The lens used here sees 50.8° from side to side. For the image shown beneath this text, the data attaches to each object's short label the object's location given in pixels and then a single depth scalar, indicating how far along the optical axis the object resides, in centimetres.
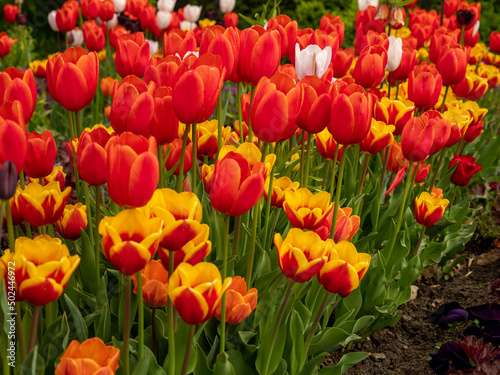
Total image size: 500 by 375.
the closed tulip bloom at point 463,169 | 259
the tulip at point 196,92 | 112
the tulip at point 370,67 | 197
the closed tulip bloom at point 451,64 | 224
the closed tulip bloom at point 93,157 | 108
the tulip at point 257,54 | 146
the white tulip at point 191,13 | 471
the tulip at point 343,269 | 124
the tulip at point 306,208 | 143
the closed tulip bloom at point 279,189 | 167
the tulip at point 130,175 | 90
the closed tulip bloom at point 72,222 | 153
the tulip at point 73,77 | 130
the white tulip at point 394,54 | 228
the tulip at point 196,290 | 94
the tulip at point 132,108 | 113
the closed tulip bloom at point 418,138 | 172
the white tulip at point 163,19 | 411
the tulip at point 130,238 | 90
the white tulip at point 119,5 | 453
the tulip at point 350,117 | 135
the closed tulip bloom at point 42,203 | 131
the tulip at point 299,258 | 116
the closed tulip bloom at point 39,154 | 134
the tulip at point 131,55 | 170
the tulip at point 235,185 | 107
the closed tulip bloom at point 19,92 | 118
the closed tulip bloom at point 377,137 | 193
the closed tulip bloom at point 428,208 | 212
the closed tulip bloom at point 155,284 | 119
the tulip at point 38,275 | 93
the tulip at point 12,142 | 92
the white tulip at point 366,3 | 360
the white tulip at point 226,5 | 488
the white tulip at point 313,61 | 176
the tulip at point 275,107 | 123
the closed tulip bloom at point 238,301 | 123
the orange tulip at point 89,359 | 87
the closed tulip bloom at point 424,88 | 209
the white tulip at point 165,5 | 415
